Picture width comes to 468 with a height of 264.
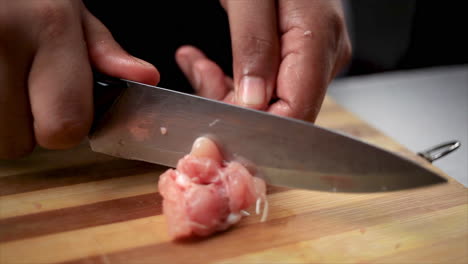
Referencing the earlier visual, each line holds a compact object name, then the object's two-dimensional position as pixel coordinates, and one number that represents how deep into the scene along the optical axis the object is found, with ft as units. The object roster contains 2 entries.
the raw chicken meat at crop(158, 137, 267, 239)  0.97
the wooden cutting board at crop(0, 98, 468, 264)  0.95
